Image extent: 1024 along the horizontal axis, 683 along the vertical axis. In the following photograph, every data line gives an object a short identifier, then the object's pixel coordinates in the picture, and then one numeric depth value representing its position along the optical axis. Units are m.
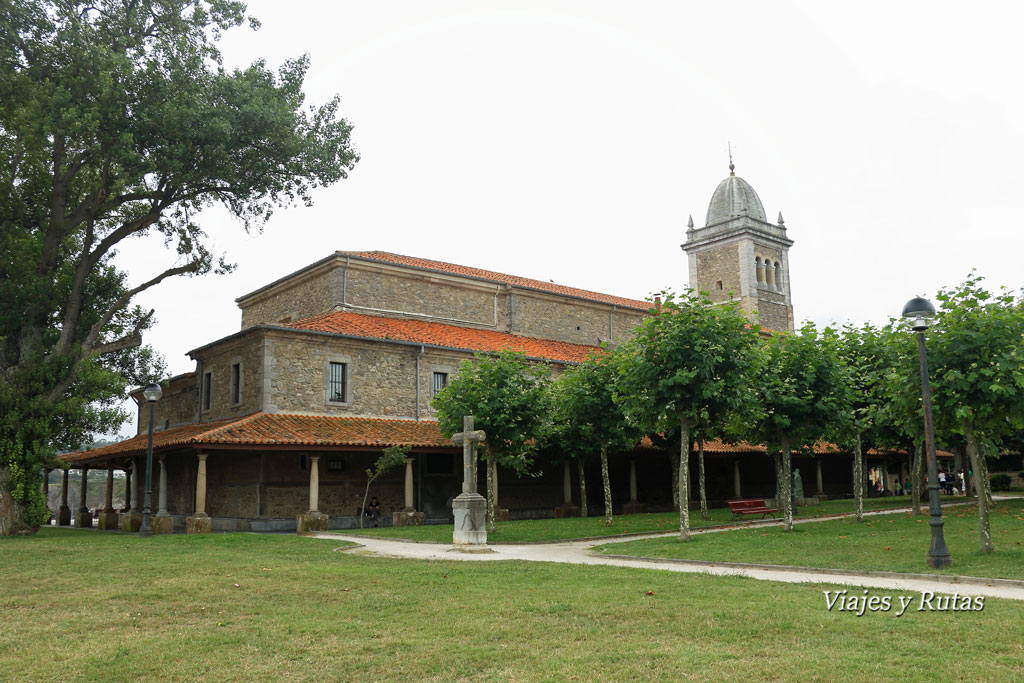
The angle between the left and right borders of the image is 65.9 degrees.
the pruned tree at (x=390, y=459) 26.41
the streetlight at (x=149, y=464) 23.19
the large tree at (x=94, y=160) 22.20
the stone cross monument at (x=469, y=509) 18.64
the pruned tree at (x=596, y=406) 26.42
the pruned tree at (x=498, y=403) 22.78
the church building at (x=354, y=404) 27.03
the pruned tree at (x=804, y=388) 21.84
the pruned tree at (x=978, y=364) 13.96
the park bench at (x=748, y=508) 26.56
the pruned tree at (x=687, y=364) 19.33
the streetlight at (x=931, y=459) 12.73
